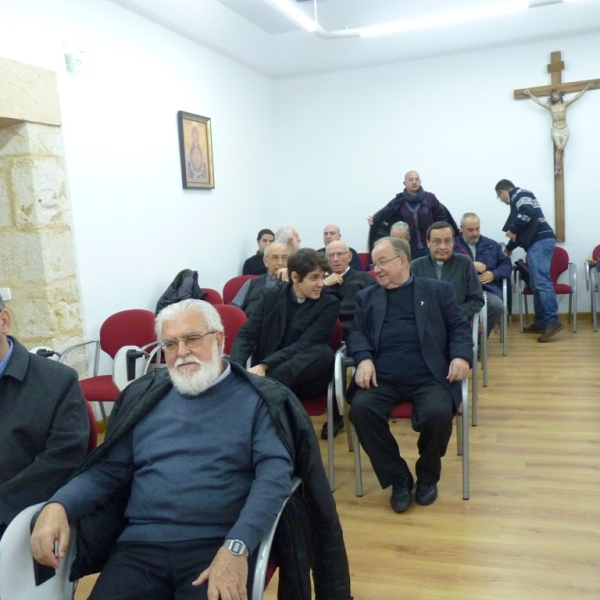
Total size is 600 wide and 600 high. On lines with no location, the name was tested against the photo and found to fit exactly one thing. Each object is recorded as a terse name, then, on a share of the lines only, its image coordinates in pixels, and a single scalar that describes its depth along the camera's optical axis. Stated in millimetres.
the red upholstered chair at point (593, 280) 5723
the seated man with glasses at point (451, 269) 3791
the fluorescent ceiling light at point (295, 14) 4688
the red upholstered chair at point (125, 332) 3771
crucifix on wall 5910
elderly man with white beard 1445
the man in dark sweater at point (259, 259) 5738
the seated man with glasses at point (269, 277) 4012
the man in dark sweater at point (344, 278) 3640
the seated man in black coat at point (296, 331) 2896
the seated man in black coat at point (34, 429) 1636
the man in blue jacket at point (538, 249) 5602
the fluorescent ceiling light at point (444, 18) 4891
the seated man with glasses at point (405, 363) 2682
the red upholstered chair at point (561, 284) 5719
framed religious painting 5027
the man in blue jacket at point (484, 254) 5043
